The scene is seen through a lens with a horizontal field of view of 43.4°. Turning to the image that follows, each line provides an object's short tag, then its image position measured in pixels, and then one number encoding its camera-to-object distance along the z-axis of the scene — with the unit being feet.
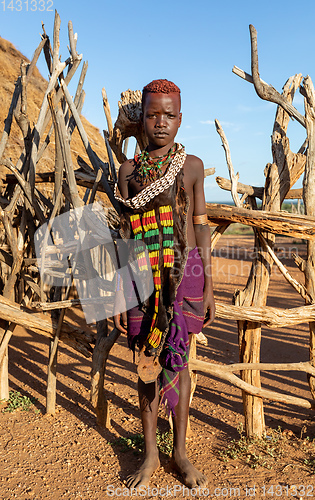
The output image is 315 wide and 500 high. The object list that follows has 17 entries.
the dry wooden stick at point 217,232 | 8.26
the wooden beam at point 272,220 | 7.32
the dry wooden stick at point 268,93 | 7.56
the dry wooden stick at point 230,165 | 7.97
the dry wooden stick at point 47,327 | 8.91
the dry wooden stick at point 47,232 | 8.79
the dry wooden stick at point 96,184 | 8.23
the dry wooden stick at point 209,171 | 8.36
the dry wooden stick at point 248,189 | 8.14
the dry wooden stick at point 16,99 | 9.43
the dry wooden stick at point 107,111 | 8.82
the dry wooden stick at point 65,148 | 8.18
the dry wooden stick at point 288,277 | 7.93
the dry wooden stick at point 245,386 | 7.93
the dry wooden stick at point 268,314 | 7.66
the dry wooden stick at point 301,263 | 7.93
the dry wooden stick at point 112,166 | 8.73
